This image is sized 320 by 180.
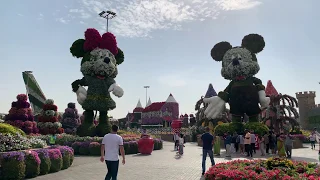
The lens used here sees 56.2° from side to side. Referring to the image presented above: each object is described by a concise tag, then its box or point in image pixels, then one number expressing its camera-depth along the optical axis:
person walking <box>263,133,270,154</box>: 17.25
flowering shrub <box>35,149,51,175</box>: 9.89
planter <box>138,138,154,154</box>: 17.97
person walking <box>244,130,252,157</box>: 15.63
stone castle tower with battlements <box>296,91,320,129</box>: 53.94
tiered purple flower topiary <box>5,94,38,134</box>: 28.44
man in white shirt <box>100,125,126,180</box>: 6.81
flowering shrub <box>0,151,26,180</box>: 8.58
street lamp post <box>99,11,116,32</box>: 34.06
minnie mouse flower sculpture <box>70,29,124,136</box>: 20.61
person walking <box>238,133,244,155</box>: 17.06
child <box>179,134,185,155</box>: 17.34
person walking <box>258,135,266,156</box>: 16.52
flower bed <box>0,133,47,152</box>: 9.23
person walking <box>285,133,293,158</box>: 14.86
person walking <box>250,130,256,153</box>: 16.26
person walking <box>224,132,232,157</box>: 15.93
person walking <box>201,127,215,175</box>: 10.10
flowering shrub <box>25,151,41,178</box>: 9.27
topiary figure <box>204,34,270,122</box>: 21.48
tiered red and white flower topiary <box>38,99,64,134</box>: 30.03
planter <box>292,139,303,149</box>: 23.34
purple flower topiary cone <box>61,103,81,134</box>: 37.09
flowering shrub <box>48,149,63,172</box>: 10.45
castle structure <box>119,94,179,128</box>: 52.95
